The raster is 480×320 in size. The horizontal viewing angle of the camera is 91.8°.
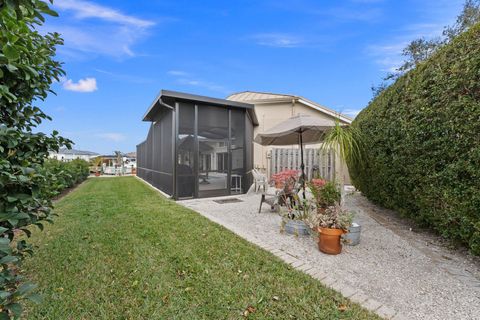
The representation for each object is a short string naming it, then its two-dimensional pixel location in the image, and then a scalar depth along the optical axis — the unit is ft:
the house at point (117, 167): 82.02
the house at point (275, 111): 41.29
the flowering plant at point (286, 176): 18.59
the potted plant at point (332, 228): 11.14
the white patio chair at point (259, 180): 28.83
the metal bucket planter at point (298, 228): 13.87
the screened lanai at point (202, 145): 24.73
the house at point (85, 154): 85.22
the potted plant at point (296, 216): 13.93
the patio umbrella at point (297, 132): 15.78
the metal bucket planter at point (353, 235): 12.19
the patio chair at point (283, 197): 17.43
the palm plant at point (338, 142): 13.24
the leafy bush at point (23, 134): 3.28
